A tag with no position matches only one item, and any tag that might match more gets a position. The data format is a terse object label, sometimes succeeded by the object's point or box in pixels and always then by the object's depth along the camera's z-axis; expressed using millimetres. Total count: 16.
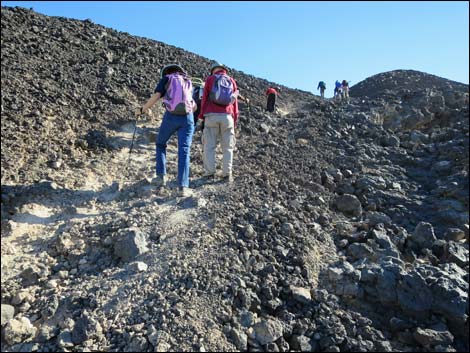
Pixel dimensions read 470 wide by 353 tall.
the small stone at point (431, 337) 4113
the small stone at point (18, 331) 3496
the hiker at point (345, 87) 20567
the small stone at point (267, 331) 3834
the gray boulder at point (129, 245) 4422
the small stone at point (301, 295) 4328
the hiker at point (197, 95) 7271
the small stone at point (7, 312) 3623
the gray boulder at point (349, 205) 6500
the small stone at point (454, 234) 6164
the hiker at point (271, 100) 12583
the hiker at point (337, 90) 20891
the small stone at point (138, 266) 4230
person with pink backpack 5645
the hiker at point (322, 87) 21281
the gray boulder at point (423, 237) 5793
